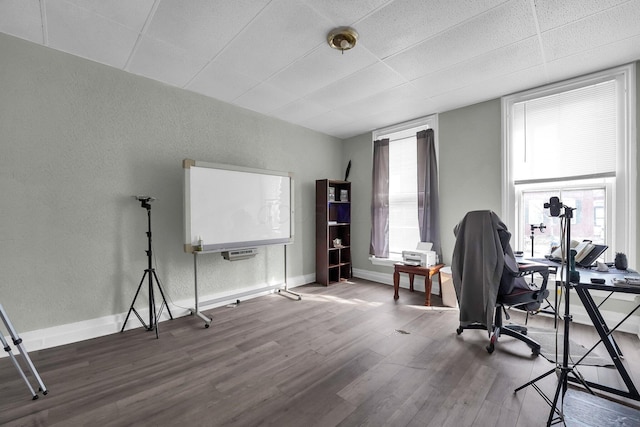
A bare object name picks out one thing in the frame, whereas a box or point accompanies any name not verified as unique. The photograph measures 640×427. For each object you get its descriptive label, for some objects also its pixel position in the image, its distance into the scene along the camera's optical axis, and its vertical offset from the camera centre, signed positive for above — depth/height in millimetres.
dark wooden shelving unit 4465 -309
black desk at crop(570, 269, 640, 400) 1643 -663
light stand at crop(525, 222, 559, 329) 2775 -269
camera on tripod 1617 +39
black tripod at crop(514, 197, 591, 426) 1519 -620
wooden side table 3447 -806
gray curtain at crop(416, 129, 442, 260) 3914 +331
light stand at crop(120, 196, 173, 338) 2637 -757
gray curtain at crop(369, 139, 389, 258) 4555 +202
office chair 2230 -591
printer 3598 -608
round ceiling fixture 2117 +1435
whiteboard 2959 +83
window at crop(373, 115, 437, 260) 4277 +440
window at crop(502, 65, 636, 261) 2621 +583
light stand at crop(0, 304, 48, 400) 1649 -919
